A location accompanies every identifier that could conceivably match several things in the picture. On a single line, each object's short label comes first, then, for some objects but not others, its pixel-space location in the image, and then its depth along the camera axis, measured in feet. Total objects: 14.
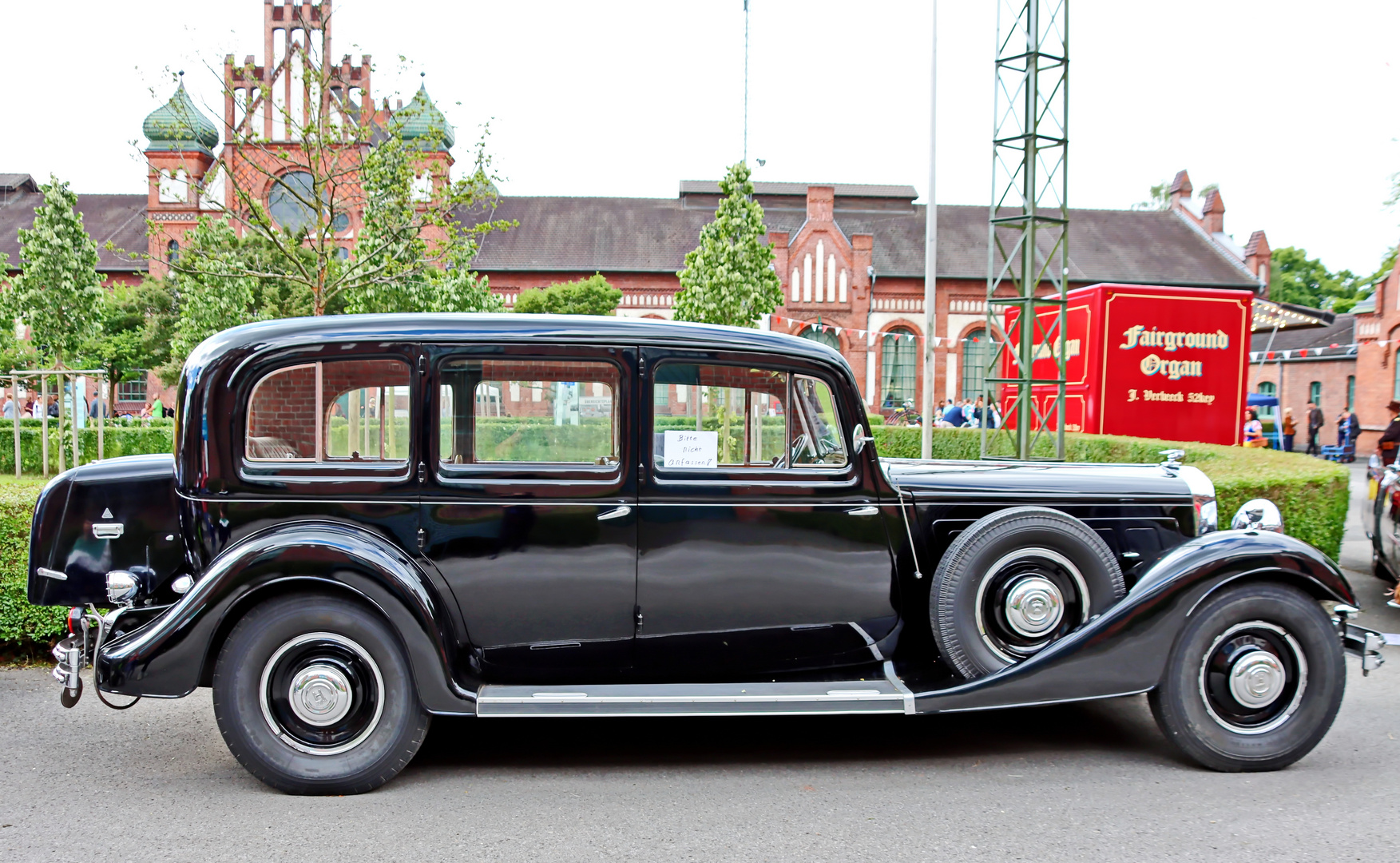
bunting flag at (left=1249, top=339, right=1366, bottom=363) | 112.78
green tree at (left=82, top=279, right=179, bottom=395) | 106.83
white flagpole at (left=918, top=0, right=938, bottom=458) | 51.42
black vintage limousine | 11.57
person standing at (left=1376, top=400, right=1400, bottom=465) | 44.47
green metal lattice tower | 39.06
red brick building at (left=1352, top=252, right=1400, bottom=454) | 97.45
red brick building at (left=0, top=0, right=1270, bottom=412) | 135.64
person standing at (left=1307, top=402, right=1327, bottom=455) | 90.89
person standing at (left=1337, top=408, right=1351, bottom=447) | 86.22
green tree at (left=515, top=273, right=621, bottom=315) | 116.67
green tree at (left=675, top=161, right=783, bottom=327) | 70.64
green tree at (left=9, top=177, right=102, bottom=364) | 53.83
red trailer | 48.26
